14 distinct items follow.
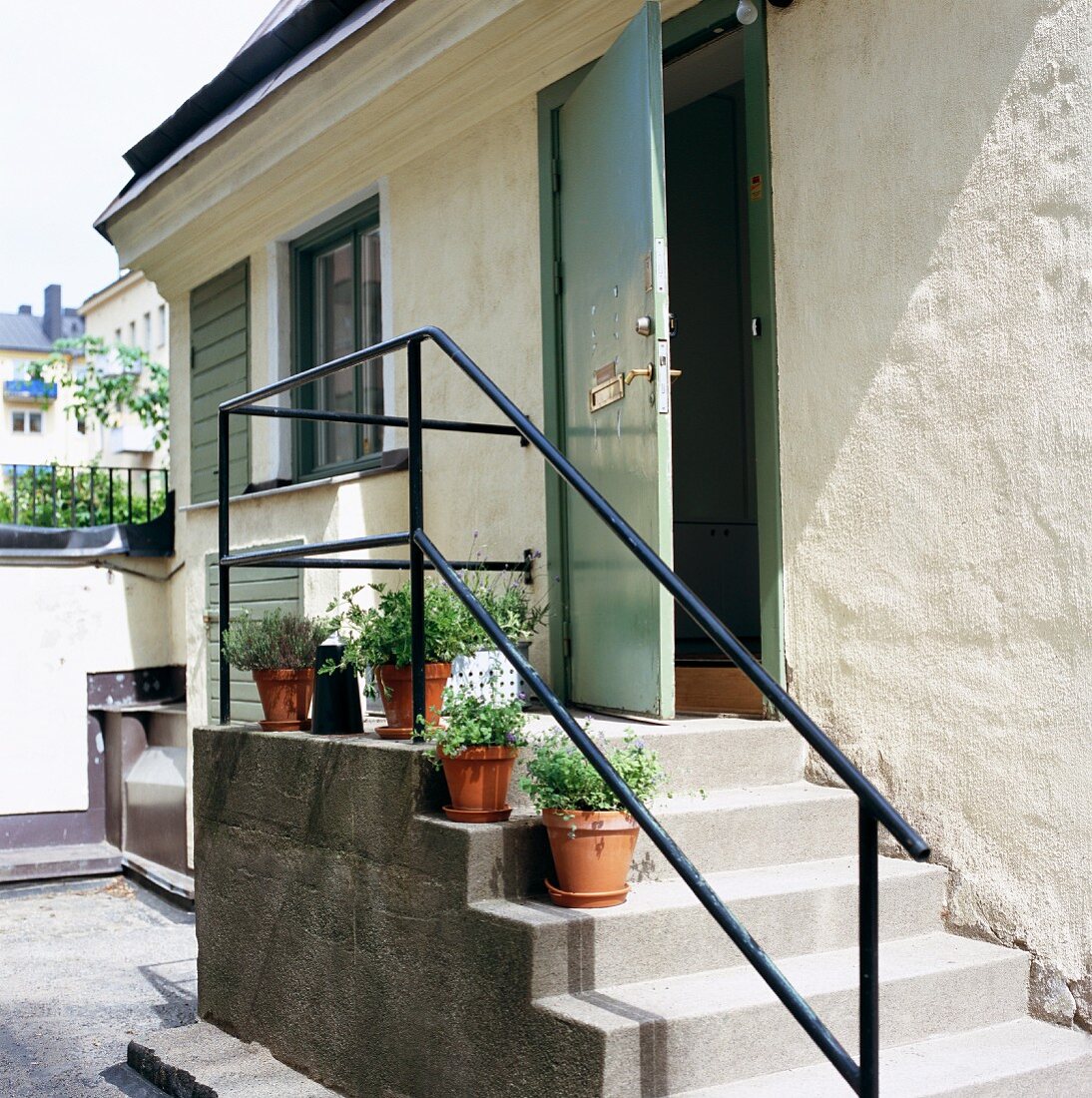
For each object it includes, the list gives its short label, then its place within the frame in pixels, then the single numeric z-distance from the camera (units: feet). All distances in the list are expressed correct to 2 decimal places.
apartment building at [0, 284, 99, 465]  194.90
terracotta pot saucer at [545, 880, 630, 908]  11.39
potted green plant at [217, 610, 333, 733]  15.87
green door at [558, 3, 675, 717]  15.53
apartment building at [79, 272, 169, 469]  160.25
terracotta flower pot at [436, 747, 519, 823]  12.14
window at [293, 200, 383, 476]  24.93
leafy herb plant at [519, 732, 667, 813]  11.43
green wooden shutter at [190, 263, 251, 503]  28.63
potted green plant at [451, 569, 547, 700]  14.46
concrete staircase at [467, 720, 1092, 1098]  10.43
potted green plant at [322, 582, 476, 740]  13.94
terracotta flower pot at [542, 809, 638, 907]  11.34
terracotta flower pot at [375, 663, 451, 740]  13.85
